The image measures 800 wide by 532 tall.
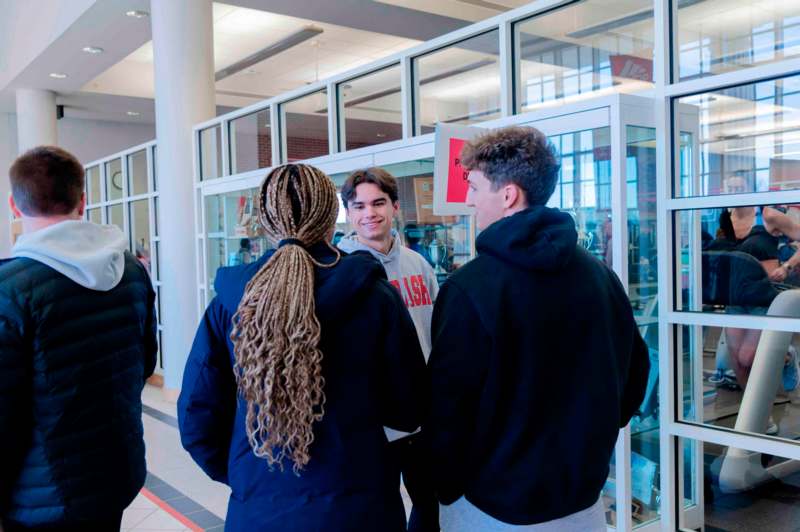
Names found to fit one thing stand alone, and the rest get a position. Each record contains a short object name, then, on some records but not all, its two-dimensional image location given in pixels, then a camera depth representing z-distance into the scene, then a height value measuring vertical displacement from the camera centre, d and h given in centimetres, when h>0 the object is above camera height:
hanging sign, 256 +23
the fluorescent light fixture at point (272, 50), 876 +257
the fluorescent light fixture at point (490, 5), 708 +237
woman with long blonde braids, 135 -28
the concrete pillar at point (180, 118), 621 +110
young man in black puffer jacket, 167 -30
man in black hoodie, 140 -27
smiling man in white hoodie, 262 -2
